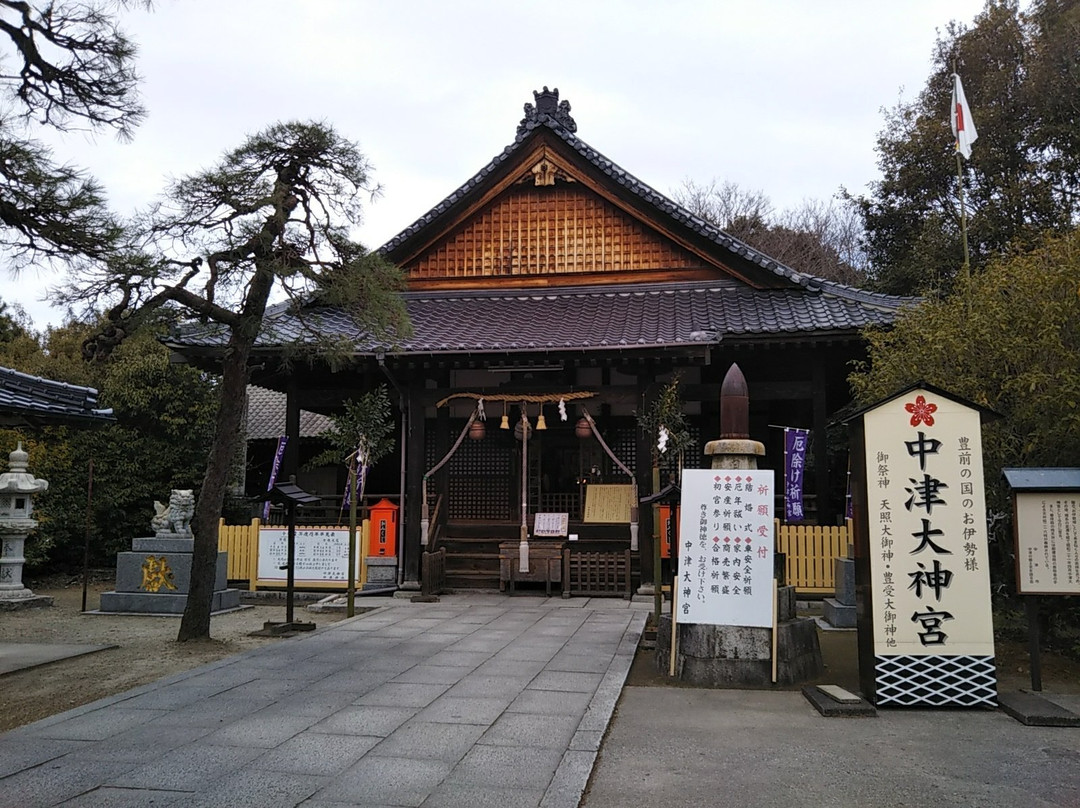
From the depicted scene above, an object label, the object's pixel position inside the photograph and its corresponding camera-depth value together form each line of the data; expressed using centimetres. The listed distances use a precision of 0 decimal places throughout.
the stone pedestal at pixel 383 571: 1295
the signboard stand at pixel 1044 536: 631
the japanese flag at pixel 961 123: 993
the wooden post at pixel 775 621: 680
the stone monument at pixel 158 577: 1135
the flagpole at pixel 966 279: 826
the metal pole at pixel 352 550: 1058
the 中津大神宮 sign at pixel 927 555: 599
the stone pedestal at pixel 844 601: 978
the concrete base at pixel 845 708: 581
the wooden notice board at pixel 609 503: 1366
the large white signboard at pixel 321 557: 1298
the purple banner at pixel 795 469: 1180
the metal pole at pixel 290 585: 962
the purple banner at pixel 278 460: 1528
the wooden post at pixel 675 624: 710
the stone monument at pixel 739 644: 683
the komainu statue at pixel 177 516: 1175
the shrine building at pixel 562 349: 1241
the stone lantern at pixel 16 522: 1264
